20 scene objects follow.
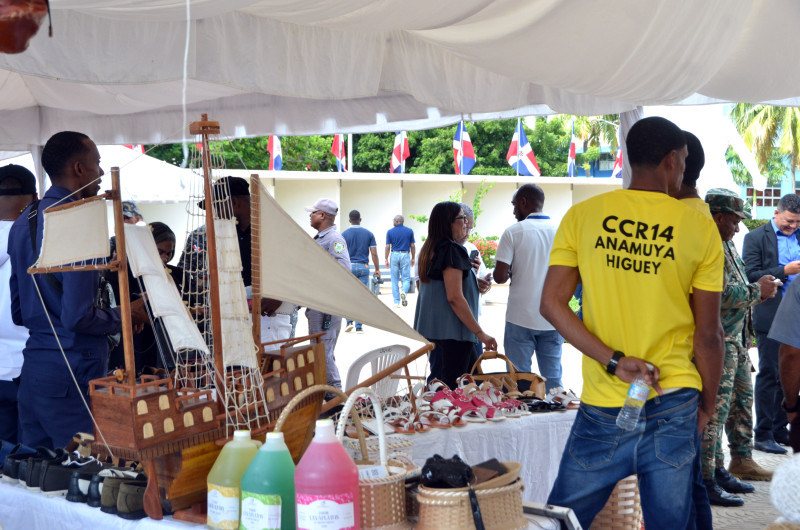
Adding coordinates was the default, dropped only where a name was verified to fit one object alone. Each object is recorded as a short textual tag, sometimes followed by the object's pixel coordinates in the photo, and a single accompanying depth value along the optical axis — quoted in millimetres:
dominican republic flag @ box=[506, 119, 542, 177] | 20359
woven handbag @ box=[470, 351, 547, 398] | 4008
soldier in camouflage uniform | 4262
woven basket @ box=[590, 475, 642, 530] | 3111
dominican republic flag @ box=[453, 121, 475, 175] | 16703
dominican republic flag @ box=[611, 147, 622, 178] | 21009
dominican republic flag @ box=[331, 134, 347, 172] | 21859
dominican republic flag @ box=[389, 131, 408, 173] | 22547
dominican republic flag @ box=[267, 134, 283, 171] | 18194
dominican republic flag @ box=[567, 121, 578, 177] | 26759
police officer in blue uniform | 3049
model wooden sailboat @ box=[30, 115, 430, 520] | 2158
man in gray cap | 6329
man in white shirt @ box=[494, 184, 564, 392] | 5395
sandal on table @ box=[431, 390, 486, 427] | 3557
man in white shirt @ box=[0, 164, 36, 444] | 3658
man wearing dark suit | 5746
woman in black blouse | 4957
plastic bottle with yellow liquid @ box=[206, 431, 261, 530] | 1986
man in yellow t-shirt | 2436
